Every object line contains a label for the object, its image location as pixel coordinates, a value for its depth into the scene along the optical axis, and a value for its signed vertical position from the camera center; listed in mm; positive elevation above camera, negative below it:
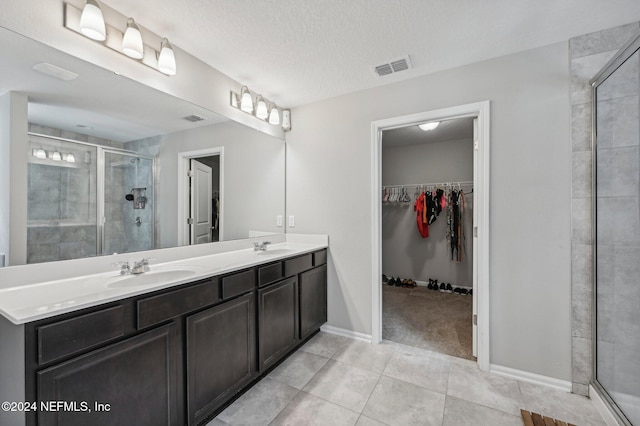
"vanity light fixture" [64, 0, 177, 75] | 1389 +980
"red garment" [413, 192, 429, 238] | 4477 -53
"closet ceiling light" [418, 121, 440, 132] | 3445 +1118
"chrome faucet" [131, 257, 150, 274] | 1631 -327
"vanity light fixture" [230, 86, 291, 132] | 2463 +1021
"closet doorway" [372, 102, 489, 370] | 2641 -333
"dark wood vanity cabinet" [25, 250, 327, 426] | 1020 -670
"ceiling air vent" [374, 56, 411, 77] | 2182 +1210
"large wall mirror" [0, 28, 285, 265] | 1367 +328
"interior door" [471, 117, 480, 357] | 2260 -407
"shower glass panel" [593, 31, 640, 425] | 1558 -108
